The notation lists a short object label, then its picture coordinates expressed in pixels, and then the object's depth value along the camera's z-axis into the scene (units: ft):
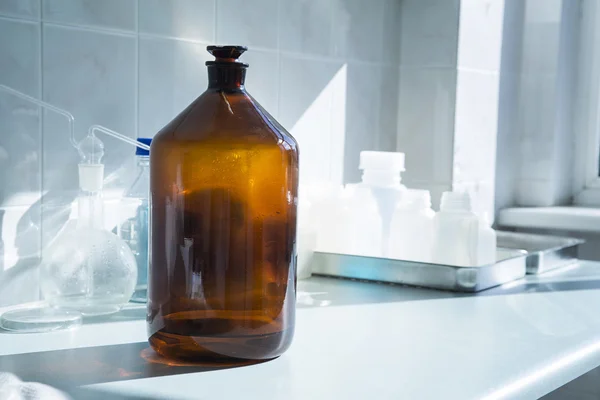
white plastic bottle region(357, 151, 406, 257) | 4.52
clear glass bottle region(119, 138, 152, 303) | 3.59
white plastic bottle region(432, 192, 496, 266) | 4.24
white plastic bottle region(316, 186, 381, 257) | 4.50
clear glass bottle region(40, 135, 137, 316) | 3.31
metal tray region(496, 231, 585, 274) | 4.73
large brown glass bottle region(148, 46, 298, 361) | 2.59
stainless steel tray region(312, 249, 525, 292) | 4.09
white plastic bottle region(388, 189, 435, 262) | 4.37
